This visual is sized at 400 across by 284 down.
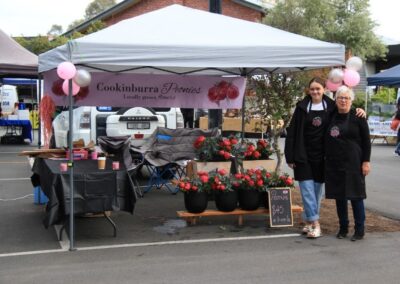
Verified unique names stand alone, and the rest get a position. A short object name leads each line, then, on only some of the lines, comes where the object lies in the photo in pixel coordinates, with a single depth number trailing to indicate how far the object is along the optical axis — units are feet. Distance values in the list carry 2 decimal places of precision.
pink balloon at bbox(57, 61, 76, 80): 18.01
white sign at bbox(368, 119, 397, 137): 64.23
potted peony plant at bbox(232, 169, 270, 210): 22.15
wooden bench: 22.07
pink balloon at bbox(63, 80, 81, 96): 19.82
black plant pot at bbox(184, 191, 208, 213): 21.76
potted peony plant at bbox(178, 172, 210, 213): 21.63
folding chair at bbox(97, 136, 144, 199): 26.75
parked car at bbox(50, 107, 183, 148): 36.60
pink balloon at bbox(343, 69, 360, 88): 20.98
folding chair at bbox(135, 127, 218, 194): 28.96
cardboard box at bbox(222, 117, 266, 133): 66.10
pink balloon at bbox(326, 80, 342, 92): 21.83
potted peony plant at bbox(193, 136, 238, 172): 25.23
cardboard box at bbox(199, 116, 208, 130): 67.77
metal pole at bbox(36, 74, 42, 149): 29.39
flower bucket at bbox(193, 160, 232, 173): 25.22
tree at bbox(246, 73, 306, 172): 28.45
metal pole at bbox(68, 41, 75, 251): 18.93
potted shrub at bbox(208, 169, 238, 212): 21.91
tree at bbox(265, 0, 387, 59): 89.10
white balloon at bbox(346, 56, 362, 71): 21.27
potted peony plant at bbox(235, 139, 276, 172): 25.86
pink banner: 28.07
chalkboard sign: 21.69
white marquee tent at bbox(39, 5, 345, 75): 18.88
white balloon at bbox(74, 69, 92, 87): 19.29
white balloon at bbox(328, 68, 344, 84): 21.31
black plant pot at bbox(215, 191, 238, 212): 21.99
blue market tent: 59.62
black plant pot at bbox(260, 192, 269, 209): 22.56
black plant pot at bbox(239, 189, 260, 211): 22.18
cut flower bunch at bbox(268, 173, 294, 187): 22.45
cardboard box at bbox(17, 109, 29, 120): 61.46
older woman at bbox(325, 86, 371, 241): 19.65
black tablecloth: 19.17
